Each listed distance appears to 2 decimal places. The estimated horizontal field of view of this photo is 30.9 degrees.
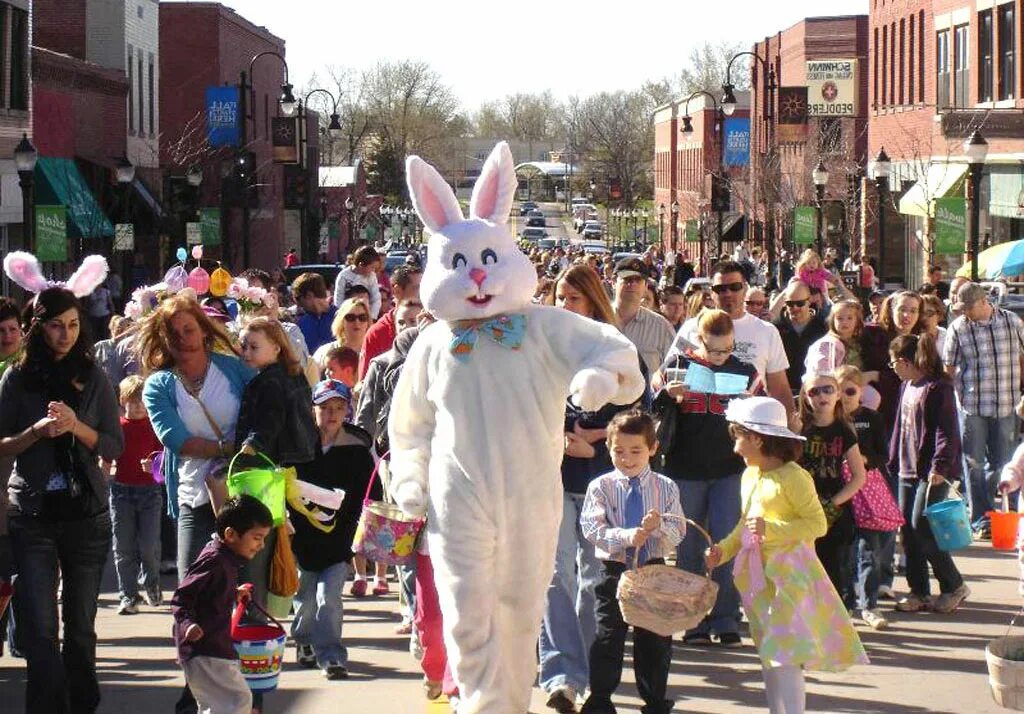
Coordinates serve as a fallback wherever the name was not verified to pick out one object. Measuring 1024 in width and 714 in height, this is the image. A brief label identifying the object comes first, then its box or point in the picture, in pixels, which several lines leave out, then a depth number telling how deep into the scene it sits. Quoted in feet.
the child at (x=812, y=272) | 48.91
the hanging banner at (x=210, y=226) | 133.49
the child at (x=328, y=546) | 30.42
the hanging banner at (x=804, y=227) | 133.69
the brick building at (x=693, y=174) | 218.18
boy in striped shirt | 26.27
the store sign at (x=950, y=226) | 88.43
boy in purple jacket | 23.76
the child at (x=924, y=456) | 35.60
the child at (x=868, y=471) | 34.14
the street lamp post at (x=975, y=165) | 82.12
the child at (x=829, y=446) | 32.14
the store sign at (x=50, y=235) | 88.79
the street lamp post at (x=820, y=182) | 120.78
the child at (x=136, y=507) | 37.47
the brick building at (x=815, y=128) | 171.53
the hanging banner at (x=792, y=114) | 151.94
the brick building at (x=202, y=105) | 177.78
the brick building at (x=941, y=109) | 123.95
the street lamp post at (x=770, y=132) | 138.41
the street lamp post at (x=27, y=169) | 91.45
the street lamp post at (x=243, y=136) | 127.65
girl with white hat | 25.17
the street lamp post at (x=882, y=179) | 106.22
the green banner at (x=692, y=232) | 211.61
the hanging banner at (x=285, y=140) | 158.92
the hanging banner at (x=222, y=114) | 163.94
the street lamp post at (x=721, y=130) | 145.89
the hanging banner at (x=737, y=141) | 193.47
